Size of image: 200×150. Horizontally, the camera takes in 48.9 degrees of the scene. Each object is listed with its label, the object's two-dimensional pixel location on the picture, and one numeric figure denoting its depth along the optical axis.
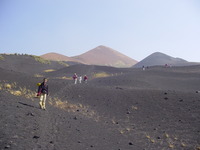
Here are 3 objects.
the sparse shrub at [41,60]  56.00
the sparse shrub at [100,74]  40.57
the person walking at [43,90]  12.39
